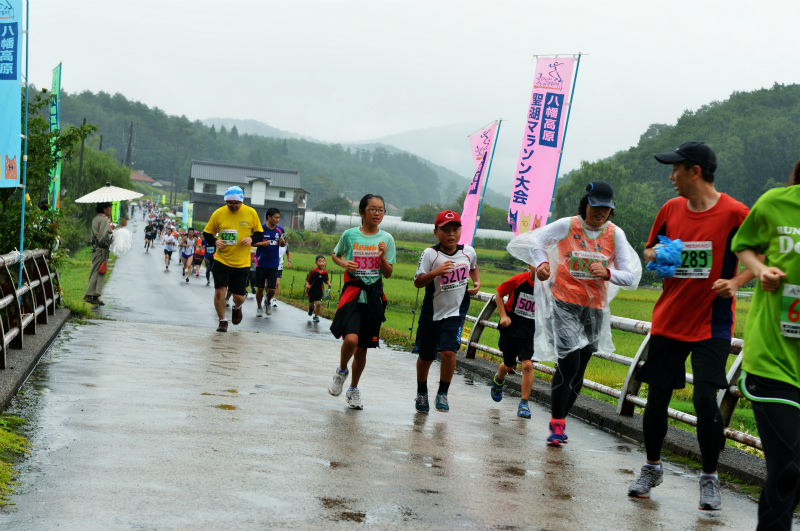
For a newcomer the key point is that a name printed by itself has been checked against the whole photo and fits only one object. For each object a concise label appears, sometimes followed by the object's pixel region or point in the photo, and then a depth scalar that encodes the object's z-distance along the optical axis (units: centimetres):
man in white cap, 1223
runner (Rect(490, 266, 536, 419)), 820
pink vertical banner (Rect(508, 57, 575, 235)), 1508
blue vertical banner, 803
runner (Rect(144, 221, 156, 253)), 5181
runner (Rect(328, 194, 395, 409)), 732
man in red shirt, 482
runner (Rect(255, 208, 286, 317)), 1579
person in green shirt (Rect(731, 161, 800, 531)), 358
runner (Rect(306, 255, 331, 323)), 1688
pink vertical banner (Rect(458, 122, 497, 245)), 1695
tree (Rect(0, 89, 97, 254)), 998
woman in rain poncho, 629
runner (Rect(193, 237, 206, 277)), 3031
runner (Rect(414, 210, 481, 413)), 723
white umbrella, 1858
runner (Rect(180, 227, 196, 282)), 2871
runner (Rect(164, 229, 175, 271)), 3534
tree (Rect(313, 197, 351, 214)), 12638
